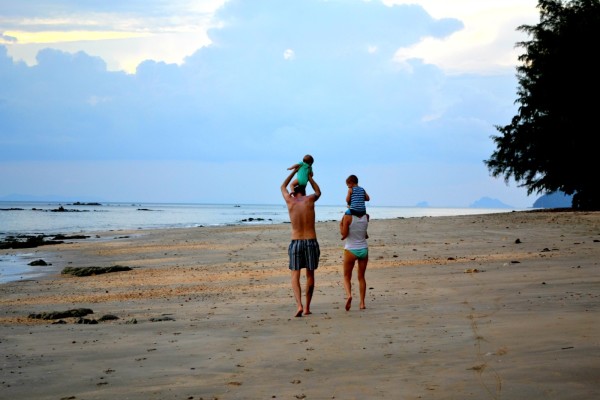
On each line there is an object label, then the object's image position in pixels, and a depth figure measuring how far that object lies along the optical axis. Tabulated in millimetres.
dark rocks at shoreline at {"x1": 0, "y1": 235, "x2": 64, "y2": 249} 35375
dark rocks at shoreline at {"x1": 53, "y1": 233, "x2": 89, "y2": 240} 42934
